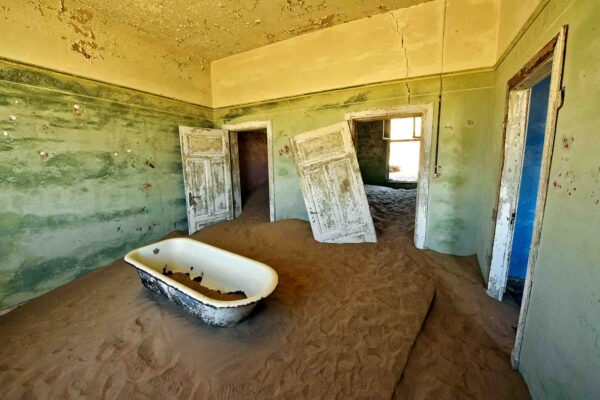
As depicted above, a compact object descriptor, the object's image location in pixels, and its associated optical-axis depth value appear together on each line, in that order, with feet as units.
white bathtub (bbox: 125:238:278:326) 6.57
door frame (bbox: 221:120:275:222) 14.54
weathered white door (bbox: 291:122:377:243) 11.84
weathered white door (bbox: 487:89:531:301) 7.26
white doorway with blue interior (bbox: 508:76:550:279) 8.91
